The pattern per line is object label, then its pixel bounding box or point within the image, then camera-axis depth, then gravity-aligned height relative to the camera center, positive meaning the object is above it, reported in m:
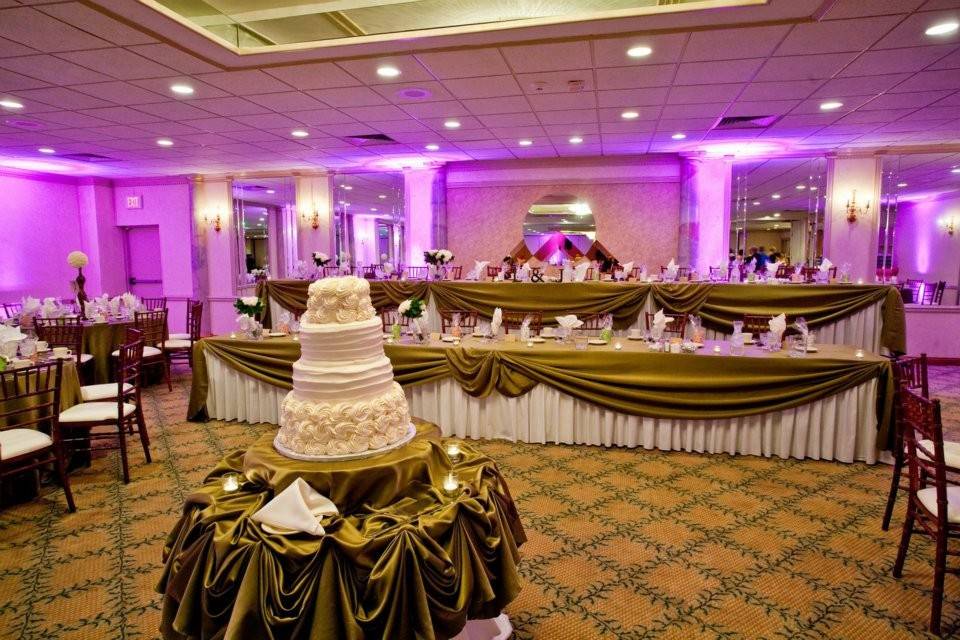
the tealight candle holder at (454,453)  2.48 -0.81
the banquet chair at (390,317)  7.18 -0.60
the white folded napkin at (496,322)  5.39 -0.49
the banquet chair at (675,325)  5.89 -0.61
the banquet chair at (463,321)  6.88 -0.65
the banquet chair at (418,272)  9.26 +0.01
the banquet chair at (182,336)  7.86 -0.91
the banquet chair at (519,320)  6.87 -0.60
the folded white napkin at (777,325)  4.63 -0.46
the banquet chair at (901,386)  3.00 -0.71
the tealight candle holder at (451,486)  2.08 -0.80
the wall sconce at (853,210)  8.66 +0.94
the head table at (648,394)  4.27 -1.00
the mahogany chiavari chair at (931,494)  2.42 -1.07
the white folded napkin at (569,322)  5.08 -0.46
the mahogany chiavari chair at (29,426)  3.39 -1.02
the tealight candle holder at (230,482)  2.11 -0.81
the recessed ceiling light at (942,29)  3.95 +1.74
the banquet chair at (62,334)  5.81 -0.63
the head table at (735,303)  6.74 -0.40
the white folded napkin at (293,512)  1.81 -0.80
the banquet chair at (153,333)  6.80 -0.75
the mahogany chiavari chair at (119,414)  4.00 -1.03
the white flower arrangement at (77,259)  7.35 +0.21
